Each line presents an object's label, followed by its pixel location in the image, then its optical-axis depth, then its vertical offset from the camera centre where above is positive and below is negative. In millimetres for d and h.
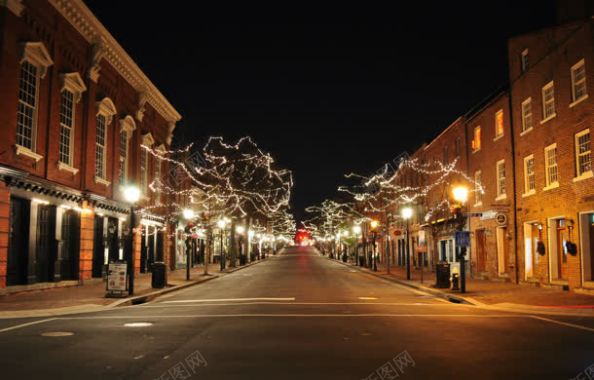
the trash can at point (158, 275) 26859 -1067
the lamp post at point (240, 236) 59862 +1566
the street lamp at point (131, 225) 22781 +978
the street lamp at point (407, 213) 33844 +2013
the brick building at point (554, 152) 22516 +3948
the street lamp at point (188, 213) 37884 +2299
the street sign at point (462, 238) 23812 +436
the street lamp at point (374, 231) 45997 +1444
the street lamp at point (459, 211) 23766 +1482
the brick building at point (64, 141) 22156 +4912
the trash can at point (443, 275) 26609 -1131
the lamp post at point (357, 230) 62531 +2023
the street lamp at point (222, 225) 45475 +1871
